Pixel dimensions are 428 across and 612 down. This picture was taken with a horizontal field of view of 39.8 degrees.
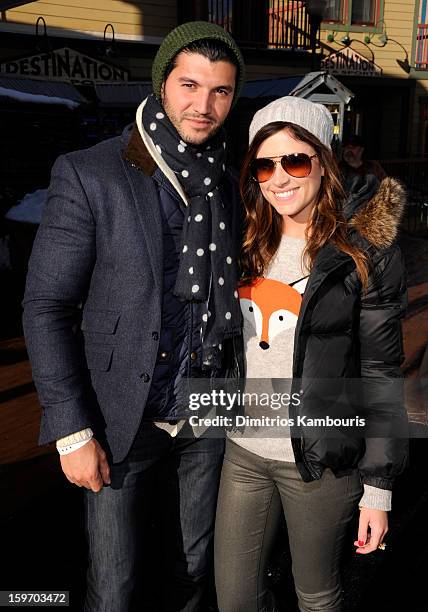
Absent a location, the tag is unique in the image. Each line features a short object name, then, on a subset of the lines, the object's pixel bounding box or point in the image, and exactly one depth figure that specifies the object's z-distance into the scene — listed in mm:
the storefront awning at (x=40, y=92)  9359
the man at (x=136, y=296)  1998
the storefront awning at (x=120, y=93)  11266
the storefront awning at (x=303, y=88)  12711
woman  2059
